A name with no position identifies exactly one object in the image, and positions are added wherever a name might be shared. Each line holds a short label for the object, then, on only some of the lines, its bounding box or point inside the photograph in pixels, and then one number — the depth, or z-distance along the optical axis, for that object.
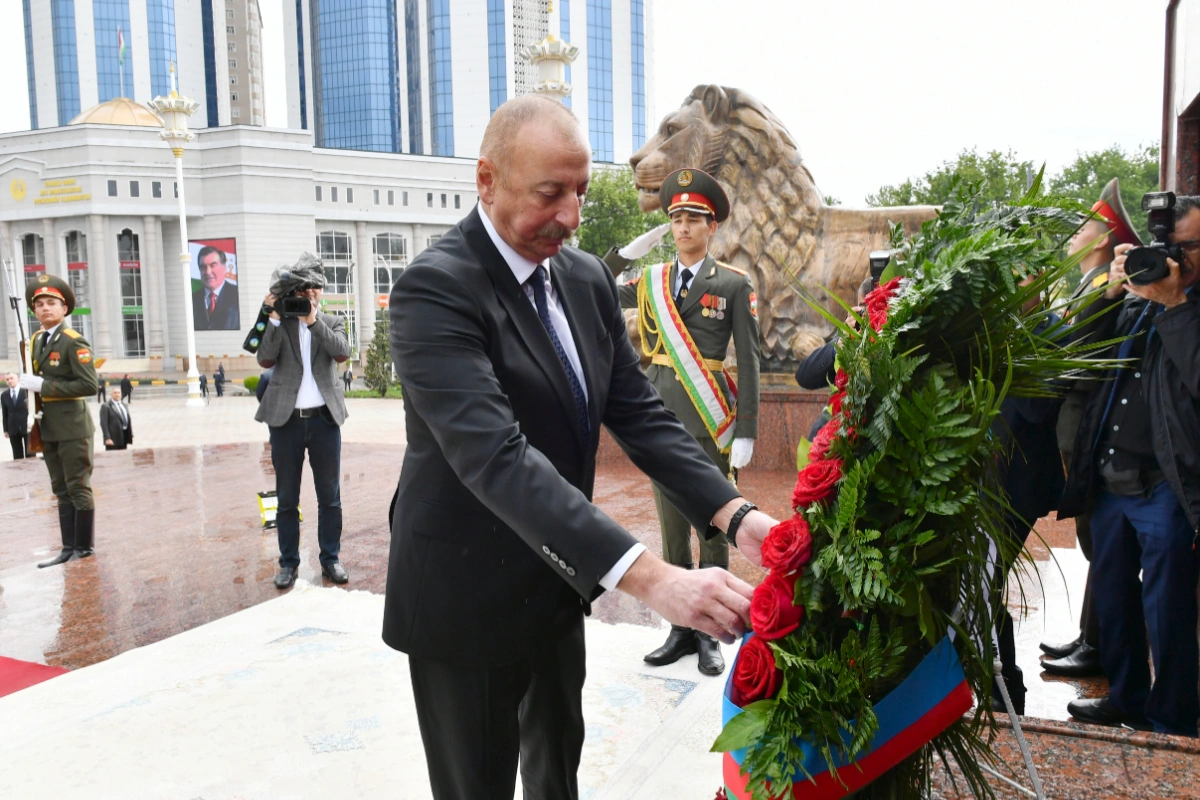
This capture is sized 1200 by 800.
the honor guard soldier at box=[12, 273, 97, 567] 6.24
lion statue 9.49
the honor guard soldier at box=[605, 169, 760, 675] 4.63
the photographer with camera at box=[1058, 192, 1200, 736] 3.04
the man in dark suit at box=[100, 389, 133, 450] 8.72
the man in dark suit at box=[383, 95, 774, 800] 1.60
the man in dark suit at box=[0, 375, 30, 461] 8.84
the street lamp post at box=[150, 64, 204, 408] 26.17
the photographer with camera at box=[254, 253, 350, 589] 5.57
